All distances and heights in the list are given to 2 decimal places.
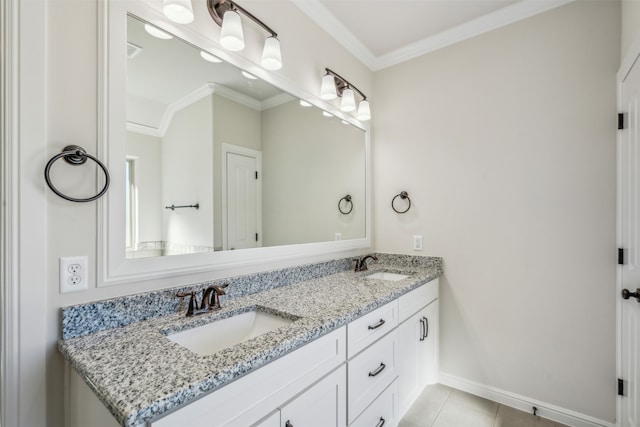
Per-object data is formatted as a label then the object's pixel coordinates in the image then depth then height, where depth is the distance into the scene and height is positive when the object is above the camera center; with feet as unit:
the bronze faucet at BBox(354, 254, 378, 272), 7.13 -1.27
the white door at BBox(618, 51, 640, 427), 4.43 -0.57
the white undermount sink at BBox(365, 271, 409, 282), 7.23 -1.60
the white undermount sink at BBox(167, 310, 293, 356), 3.58 -1.59
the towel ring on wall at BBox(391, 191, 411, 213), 7.73 +0.41
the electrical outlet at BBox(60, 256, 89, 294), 3.02 -0.64
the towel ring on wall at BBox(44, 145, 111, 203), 2.90 +0.56
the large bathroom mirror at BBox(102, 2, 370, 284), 3.55 +0.83
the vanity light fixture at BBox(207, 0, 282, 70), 4.29 +2.92
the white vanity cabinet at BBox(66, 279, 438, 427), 2.50 -2.00
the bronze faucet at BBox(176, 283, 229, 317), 3.77 -1.19
